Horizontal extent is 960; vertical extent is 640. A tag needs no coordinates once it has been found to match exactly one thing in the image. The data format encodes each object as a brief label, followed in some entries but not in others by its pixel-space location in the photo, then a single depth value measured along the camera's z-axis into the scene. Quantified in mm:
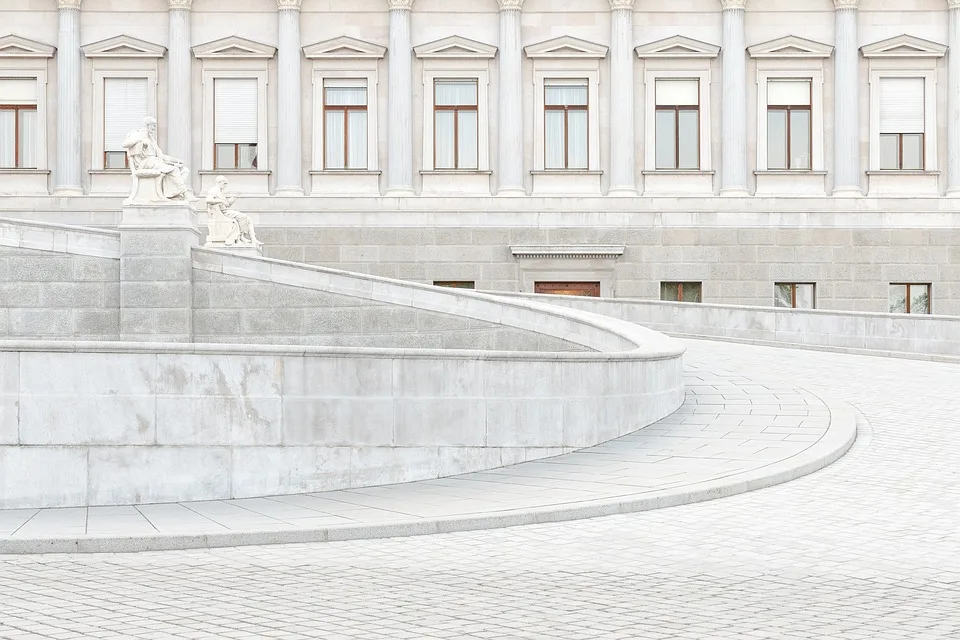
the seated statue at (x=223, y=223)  31672
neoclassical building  39438
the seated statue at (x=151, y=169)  26922
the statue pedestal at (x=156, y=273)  26984
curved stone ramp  10688
